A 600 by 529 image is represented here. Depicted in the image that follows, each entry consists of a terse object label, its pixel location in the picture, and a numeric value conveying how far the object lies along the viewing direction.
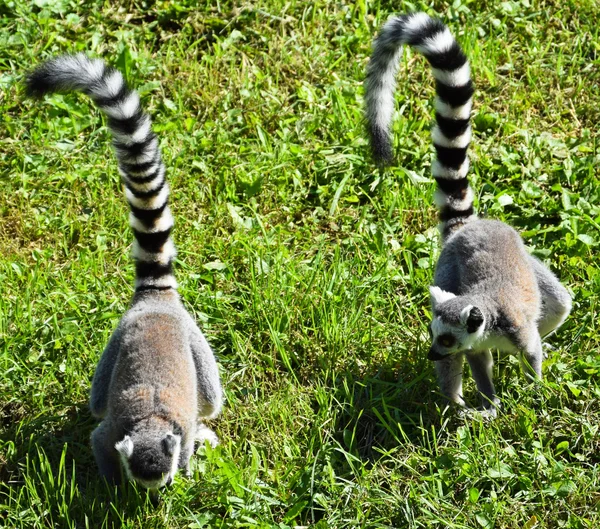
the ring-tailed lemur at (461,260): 8.86
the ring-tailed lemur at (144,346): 8.17
